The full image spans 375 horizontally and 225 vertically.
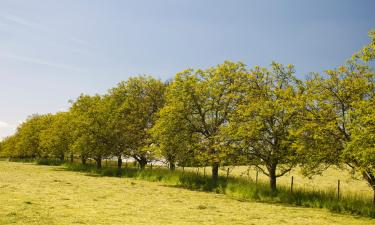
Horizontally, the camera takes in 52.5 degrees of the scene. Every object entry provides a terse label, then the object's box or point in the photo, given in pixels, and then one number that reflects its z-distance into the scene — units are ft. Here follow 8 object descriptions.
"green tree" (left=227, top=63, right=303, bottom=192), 103.65
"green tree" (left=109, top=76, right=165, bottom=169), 195.98
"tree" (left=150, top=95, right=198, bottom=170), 138.51
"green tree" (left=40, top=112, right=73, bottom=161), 237.86
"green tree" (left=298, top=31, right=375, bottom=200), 85.46
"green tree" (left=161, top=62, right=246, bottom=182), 133.90
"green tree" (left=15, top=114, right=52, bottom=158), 322.96
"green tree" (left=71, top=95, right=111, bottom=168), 199.11
